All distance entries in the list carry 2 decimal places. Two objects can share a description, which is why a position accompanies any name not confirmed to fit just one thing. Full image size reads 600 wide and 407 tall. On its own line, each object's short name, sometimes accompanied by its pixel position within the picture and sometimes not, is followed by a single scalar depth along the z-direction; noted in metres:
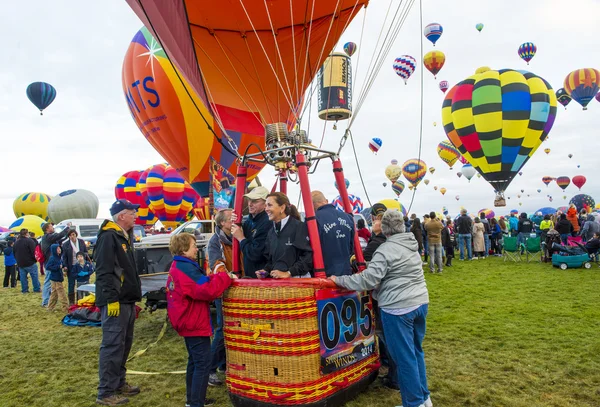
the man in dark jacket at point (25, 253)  10.70
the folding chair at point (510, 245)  13.79
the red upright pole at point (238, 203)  3.98
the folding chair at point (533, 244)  13.93
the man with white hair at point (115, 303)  3.85
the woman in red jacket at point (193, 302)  3.34
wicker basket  3.16
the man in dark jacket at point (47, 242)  8.74
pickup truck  8.12
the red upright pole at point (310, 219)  3.46
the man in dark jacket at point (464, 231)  14.09
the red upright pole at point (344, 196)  4.00
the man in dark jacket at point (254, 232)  3.91
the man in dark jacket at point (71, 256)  8.37
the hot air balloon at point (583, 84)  25.95
